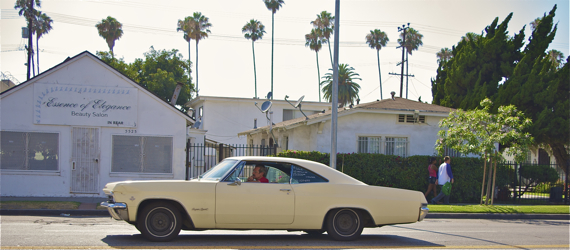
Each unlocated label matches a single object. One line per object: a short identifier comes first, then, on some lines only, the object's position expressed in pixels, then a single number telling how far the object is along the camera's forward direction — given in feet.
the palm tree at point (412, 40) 171.42
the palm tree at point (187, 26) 178.60
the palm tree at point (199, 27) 179.11
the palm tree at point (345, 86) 194.80
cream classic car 23.67
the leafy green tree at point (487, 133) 50.75
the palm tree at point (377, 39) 187.52
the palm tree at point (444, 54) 182.60
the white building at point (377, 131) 63.52
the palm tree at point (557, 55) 159.24
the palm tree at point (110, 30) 160.15
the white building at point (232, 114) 119.85
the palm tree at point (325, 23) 188.65
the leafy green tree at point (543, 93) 79.92
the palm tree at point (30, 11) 95.16
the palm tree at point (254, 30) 186.29
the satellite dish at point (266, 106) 67.21
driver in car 25.44
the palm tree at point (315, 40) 189.88
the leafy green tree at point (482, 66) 89.04
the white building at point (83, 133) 51.60
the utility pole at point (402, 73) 127.75
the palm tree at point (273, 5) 176.24
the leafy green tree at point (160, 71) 138.00
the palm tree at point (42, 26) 144.55
